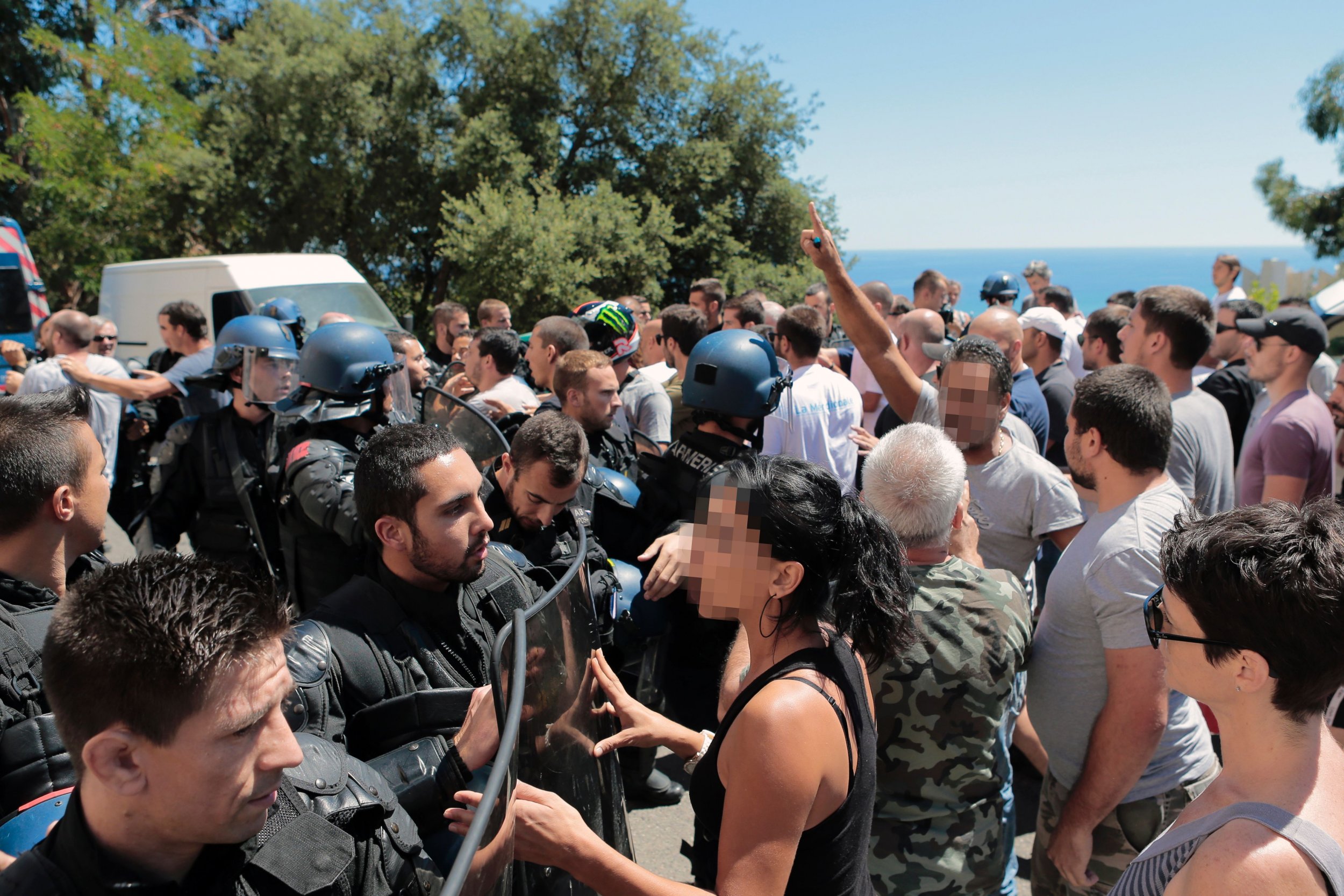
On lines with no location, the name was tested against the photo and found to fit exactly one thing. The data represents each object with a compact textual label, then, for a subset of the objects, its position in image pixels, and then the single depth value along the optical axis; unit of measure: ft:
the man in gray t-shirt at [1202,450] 12.94
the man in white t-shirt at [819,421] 14.42
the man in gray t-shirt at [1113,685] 7.52
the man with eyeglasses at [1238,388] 19.33
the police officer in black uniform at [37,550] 5.87
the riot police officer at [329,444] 10.28
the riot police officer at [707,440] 10.66
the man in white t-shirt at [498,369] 16.93
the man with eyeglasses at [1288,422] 13.56
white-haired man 7.06
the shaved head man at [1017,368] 15.11
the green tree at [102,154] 54.85
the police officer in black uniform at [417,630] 6.23
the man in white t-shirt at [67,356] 20.12
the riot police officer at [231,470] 13.96
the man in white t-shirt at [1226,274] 30.63
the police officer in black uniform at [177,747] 4.10
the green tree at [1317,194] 71.15
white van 31.24
